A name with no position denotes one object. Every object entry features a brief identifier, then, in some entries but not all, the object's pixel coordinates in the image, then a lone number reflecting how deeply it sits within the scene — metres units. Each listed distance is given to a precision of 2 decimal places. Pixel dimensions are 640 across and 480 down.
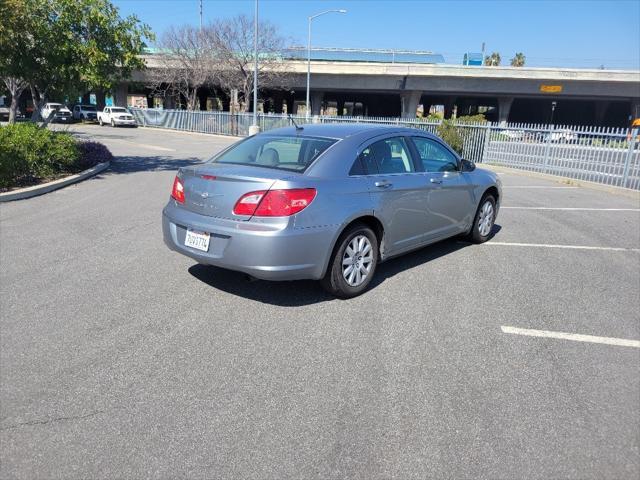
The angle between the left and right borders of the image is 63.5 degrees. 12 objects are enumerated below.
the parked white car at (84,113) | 46.66
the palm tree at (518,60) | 108.33
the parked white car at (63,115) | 41.41
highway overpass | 44.56
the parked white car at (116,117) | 40.75
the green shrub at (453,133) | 20.91
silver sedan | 4.31
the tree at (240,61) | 42.03
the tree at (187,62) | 42.81
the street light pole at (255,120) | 30.02
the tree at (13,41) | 10.88
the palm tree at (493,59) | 106.00
